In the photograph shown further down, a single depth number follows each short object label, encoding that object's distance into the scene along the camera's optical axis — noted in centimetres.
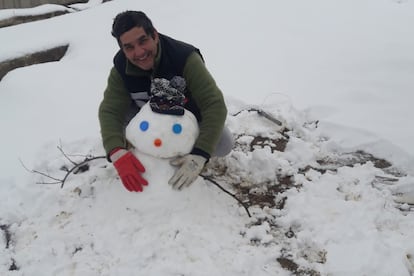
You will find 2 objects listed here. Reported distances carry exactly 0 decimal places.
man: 180
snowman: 183
